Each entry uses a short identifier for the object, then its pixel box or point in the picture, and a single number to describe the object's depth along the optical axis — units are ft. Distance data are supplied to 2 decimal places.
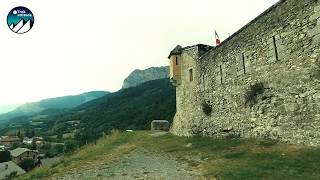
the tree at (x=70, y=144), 327.12
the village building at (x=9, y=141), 504.43
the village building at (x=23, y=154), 362.90
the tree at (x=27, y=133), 565.53
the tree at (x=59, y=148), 374.16
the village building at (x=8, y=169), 257.34
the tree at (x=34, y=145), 421.55
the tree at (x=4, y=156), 335.88
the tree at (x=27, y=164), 324.19
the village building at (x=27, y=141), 477.03
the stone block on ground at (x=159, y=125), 128.77
